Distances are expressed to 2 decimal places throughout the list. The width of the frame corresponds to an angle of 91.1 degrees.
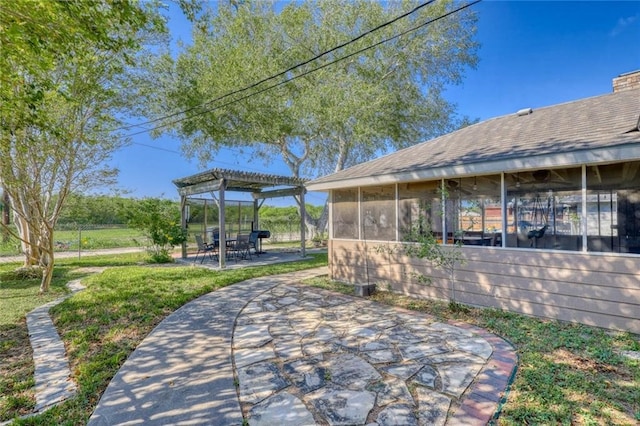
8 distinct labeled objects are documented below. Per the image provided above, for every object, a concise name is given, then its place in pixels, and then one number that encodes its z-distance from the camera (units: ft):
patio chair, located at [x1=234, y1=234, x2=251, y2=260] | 36.52
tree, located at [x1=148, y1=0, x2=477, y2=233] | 43.68
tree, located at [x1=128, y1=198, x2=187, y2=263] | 37.14
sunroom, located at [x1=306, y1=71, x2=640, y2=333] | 14.08
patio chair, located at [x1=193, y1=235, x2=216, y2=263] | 36.73
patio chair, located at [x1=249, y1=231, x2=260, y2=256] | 38.84
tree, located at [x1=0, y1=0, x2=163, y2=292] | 11.48
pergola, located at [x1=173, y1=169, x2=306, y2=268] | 32.50
